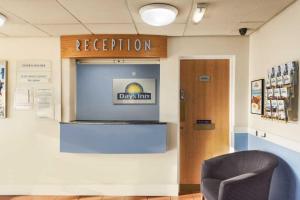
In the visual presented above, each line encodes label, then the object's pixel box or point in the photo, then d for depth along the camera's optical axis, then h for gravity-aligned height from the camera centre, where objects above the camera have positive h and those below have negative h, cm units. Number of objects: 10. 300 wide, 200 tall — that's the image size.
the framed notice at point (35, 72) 372 +38
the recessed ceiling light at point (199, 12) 252 +88
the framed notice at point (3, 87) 371 +16
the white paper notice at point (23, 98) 372 +1
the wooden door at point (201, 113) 388 -21
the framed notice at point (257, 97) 318 +2
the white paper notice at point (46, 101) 372 -3
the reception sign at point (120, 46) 362 +72
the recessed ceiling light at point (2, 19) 279 +85
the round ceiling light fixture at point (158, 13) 250 +84
